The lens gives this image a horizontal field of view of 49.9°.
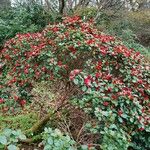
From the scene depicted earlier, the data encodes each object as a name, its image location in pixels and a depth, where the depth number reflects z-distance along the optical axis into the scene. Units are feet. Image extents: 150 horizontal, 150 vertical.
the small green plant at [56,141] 5.19
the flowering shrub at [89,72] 6.99
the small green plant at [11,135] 4.23
